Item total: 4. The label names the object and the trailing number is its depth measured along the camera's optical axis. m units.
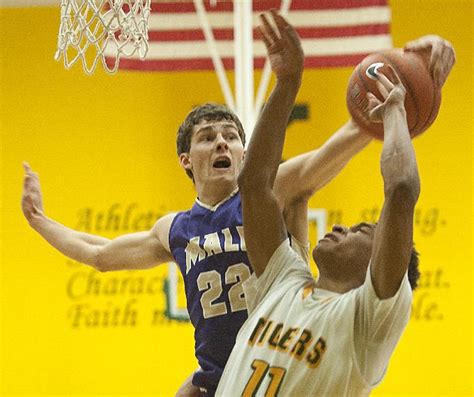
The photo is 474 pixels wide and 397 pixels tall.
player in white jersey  5.03
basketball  5.92
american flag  14.45
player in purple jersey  6.45
